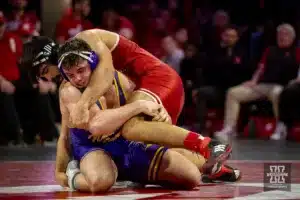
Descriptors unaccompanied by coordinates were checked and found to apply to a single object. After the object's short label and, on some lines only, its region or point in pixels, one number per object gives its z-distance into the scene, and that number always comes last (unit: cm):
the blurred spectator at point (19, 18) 1632
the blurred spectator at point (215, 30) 1720
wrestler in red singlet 836
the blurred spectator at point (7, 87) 1439
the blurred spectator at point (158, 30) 1888
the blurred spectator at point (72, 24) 1625
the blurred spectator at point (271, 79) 1598
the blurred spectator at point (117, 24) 1757
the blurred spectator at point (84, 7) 1671
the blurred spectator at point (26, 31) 1543
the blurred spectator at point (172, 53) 1757
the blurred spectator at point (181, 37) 1857
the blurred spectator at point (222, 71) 1656
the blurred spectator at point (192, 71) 1668
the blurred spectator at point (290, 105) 1570
